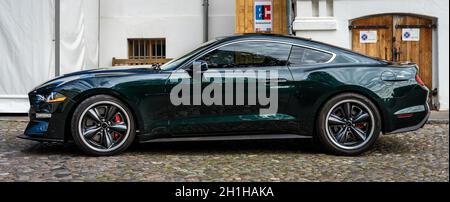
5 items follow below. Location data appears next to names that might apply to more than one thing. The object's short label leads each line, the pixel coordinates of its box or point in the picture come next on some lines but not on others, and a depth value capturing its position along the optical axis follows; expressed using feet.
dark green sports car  23.25
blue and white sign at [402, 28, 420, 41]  39.68
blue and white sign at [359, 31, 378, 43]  39.93
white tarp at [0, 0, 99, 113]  38.99
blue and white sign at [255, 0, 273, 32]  43.32
